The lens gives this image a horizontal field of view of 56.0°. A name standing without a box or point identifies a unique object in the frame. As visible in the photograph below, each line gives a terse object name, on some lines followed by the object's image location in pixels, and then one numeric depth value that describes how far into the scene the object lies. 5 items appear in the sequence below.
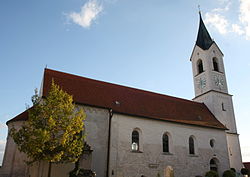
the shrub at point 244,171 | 23.41
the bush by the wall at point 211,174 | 20.77
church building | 17.78
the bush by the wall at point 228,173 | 22.41
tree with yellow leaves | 13.20
